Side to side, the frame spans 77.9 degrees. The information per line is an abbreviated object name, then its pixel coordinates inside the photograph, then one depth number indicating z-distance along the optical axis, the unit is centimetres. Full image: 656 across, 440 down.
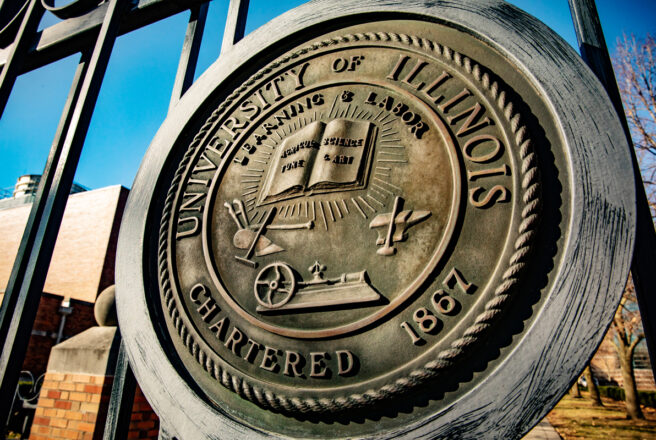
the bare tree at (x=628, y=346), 1247
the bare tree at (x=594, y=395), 1777
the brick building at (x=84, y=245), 1719
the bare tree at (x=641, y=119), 975
